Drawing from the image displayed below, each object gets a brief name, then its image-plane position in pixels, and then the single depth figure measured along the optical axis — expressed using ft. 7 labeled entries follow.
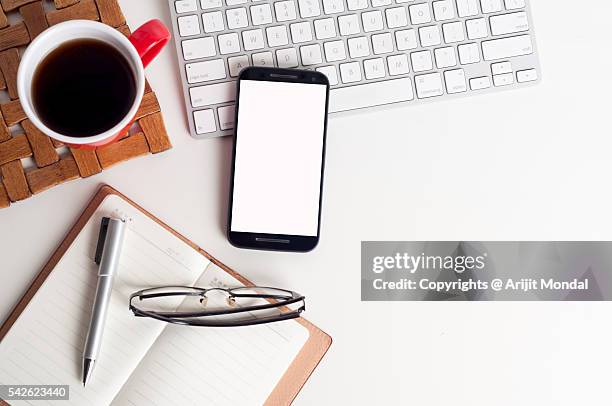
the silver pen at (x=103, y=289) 2.27
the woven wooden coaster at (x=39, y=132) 2.28
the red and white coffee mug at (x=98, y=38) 1.97
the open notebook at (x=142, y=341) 2.30
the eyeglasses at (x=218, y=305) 2.28
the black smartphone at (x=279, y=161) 2.37
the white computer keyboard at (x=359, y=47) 2.37
